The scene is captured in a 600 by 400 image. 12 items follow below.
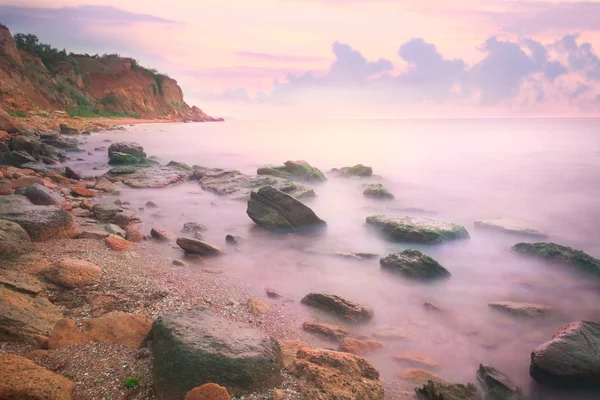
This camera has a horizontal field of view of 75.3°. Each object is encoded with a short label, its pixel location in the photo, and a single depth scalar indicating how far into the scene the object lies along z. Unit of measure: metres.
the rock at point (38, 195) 7.99
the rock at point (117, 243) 6.47
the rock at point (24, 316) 3.54
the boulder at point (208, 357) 3.06
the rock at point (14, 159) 13.93
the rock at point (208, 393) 2.83
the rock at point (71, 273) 4.64
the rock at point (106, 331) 3.61
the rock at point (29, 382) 2.61
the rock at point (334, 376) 3.34
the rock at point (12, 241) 4.99
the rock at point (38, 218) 5.89
